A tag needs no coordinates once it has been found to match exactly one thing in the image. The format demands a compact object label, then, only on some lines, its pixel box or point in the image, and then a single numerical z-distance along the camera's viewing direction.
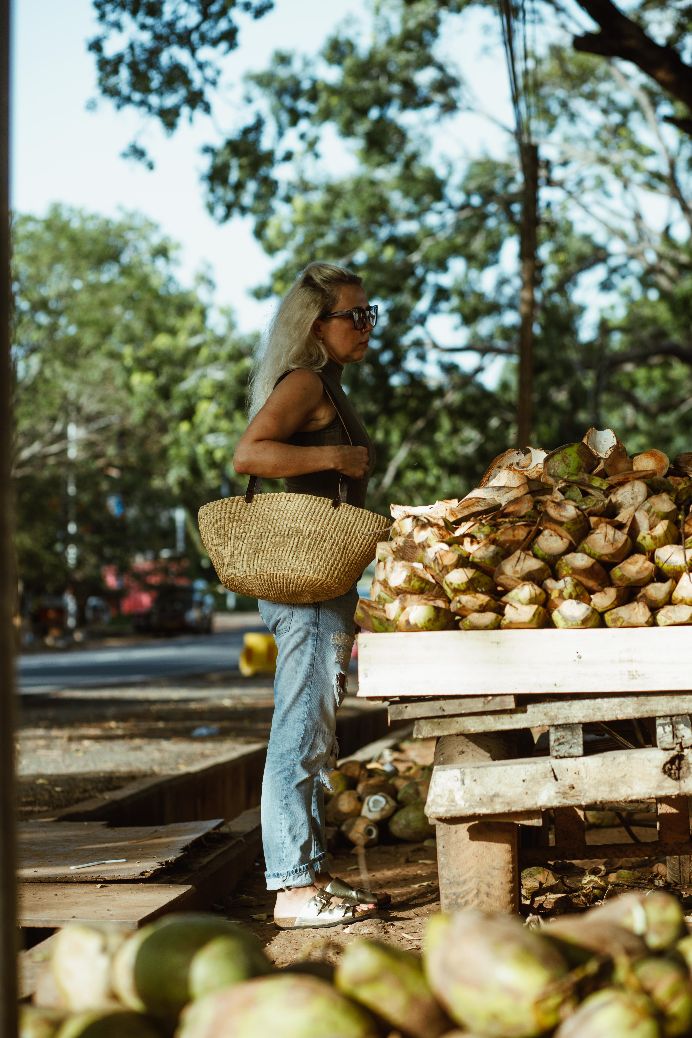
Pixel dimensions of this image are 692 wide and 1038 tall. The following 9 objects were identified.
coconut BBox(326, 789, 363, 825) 5.44
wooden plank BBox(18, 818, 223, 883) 3.80
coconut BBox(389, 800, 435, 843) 5.20
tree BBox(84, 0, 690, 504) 18.12
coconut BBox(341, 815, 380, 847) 5.23
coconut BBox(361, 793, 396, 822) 5.29
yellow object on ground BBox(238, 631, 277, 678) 17.89
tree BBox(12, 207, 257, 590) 35.91
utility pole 11.14
